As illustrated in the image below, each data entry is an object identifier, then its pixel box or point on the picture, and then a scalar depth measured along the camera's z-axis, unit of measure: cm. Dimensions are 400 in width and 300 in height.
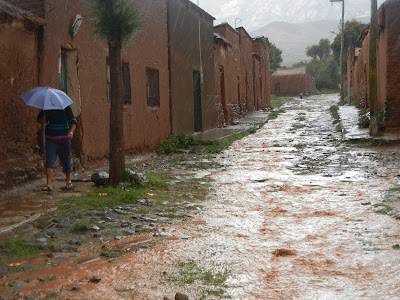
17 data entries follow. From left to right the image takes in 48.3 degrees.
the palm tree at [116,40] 700
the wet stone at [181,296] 326
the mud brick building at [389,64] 1314
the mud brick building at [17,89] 677
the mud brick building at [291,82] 5866
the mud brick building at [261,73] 3334
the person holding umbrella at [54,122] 675
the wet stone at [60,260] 408
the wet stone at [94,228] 509
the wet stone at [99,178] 757
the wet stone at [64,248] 440
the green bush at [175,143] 1280
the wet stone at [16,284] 346
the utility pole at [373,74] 1335
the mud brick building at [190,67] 1456
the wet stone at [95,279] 363
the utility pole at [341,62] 3660
